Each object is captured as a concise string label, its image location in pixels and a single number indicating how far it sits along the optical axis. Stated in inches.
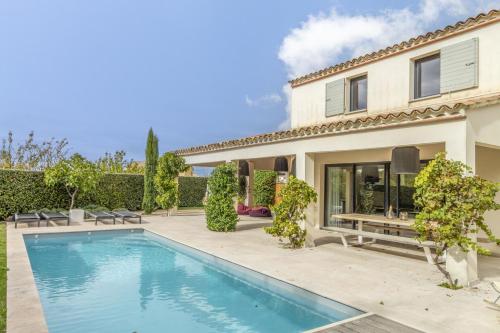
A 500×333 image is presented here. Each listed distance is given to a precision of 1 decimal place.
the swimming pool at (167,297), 292.5
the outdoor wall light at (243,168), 857.5
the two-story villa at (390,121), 400.2
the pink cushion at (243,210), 1068.5
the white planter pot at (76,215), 845.8
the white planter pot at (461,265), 355.6
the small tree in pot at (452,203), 338.3
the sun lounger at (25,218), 708.9
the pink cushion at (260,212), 1031.0
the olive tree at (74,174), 858.1
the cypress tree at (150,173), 1024.9
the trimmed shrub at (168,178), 956.6
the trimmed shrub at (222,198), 697.0
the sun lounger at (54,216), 756.0
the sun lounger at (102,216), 805.9
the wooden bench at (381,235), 435.2
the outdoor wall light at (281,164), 719.7
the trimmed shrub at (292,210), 521.9
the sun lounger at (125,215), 825.5
